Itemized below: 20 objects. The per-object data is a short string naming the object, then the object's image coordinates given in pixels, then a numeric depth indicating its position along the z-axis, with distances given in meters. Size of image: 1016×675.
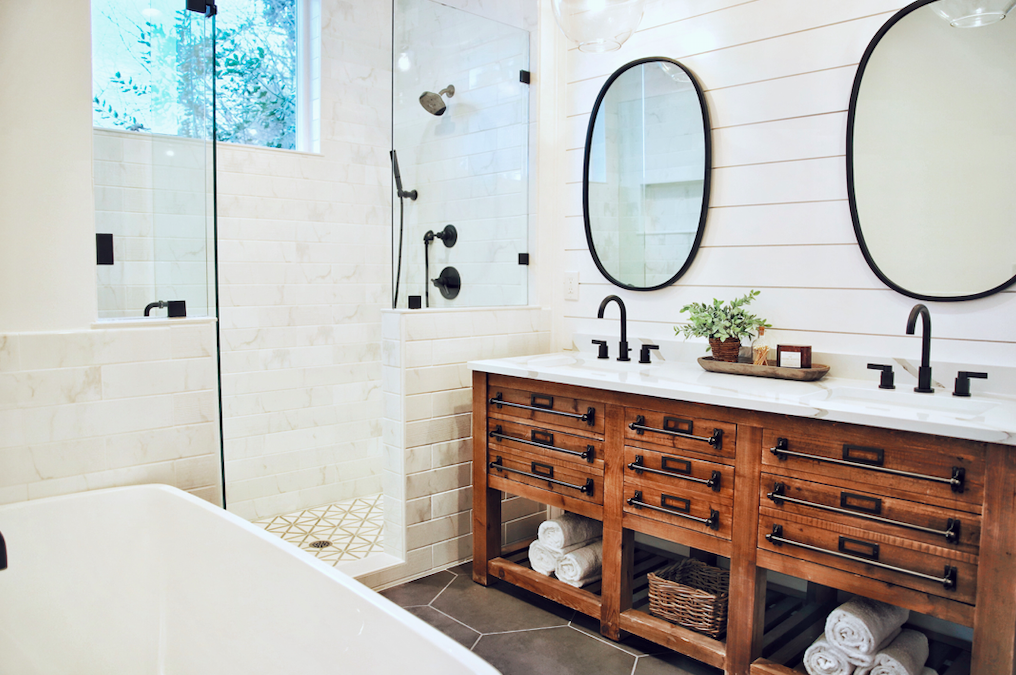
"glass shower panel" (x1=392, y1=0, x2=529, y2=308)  2.81
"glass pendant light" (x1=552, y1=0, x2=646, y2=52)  1.88
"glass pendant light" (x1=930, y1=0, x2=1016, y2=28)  1.90
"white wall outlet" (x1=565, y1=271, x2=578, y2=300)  3.09
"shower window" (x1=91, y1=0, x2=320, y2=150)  3.45
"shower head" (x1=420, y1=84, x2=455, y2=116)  2.81
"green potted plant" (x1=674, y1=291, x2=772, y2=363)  2.35
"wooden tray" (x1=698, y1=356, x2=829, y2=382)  2.16
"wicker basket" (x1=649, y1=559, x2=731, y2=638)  2.06
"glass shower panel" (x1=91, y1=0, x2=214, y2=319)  2.01
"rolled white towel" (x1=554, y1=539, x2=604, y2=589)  2.42
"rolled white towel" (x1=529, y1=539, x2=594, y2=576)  2.51
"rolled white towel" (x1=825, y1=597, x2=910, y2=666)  1.75
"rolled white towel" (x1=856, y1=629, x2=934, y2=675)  1.74
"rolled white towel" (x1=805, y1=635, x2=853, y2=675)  1.78
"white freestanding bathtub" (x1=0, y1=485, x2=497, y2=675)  1.49
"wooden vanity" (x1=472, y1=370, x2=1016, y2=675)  1.52
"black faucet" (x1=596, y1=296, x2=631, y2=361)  2.60
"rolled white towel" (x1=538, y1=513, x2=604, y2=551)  2.51
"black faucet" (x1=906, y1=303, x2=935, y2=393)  1.88
